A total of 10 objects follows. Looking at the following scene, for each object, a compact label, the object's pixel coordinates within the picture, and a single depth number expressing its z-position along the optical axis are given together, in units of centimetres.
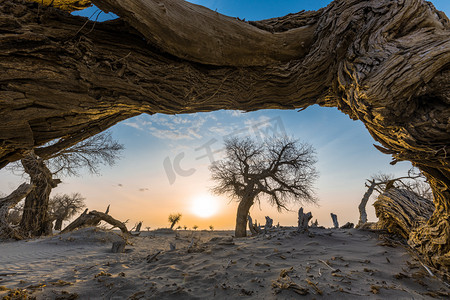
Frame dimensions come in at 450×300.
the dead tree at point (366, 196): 1331
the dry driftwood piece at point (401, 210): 433
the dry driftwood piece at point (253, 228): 1040
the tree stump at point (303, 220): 639
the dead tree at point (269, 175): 1435
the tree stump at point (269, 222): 856
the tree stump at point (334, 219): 1027
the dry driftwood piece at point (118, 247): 641
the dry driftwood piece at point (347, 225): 902
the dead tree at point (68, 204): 2184
